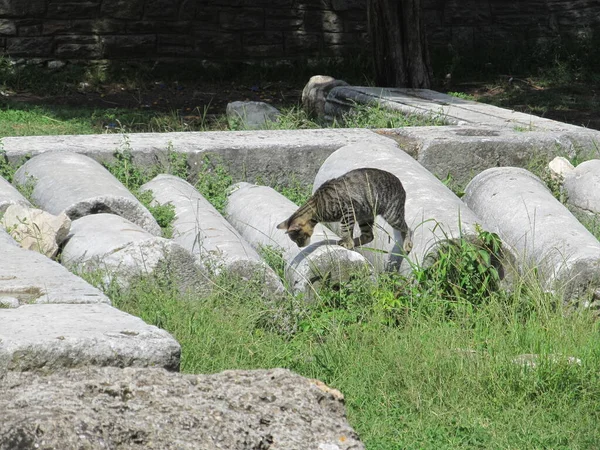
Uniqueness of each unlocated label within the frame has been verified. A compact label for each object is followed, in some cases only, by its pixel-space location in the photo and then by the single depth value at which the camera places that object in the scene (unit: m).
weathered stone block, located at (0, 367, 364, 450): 4.64
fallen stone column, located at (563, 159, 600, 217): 13.47
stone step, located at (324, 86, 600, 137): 16.45
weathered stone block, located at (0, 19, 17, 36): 24.62
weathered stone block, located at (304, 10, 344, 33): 27.20
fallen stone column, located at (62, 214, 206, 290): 9.72
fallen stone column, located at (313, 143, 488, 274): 11.13
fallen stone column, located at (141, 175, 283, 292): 10.26
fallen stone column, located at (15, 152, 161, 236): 11.51
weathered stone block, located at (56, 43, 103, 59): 25.22
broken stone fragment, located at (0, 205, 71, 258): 10.27
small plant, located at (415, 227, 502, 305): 10.42
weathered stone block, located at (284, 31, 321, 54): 27.02
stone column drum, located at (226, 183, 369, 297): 10.55
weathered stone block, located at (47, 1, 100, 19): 25.11
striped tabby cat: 11.13
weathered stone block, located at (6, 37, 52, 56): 24.75
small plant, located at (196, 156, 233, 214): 13.81
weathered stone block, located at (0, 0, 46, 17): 24.62
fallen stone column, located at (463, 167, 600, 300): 10.59
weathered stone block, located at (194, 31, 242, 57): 26.30
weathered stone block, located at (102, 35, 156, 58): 25.56
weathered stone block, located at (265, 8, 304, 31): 26.91
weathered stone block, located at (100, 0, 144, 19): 25.55
